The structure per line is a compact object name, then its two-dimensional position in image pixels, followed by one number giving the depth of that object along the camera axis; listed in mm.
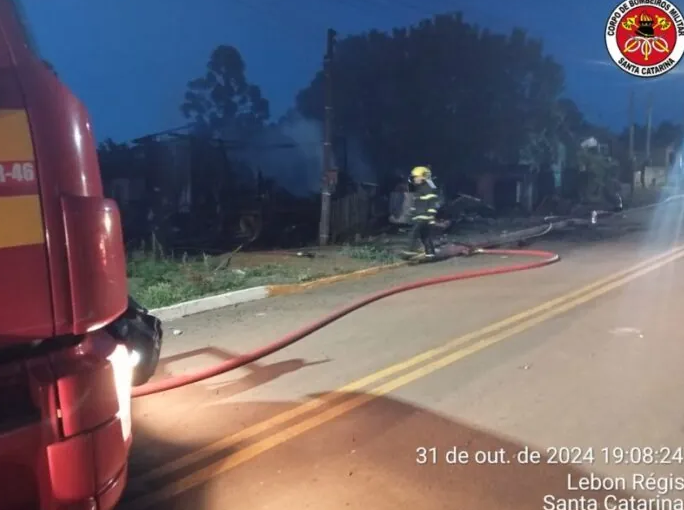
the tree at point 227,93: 38375
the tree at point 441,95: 27984
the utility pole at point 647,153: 50438
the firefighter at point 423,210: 13164
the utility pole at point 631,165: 41903
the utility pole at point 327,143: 15289
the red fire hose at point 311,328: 5602
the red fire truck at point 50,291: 2160
